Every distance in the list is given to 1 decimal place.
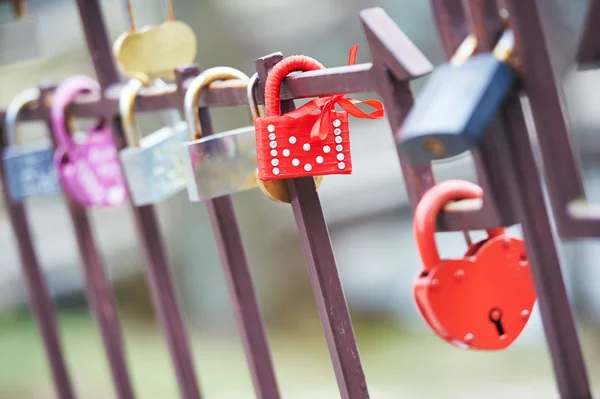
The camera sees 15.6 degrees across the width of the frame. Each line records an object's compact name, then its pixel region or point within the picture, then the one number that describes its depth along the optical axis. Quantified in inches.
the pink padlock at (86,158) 62.6
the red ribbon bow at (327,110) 51.1
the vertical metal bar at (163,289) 61.7
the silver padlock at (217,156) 54.9
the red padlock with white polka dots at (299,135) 51.2
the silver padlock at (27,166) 65.8
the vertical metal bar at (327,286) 52.5
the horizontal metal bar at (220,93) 50.2
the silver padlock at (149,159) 59.2
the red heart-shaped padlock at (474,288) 51.2
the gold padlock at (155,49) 59.1
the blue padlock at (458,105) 46.4
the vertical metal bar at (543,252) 47.2
